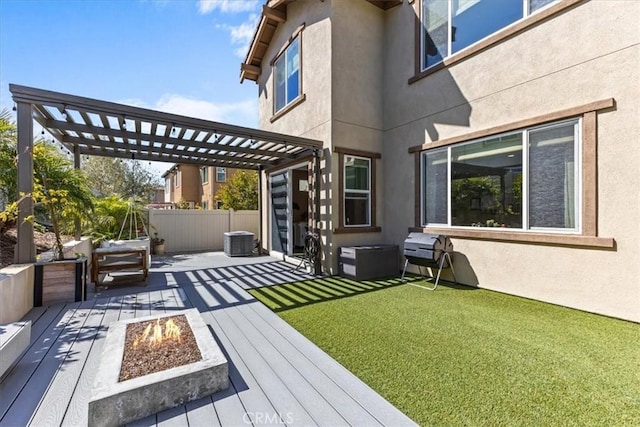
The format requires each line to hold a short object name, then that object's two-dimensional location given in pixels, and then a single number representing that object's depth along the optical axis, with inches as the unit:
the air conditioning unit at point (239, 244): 364.8
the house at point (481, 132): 160.7
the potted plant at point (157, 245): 388.2
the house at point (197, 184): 775.1
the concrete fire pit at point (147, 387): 75.4
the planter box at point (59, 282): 172.1
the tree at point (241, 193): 577.3
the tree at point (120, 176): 656.4
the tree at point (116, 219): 335.6
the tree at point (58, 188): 178.9
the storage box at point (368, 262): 242.2
